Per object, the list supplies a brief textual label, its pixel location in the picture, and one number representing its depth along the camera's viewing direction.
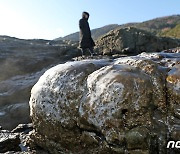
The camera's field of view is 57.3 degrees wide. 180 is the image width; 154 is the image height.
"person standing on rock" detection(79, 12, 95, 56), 6.60
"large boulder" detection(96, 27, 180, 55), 7.53
